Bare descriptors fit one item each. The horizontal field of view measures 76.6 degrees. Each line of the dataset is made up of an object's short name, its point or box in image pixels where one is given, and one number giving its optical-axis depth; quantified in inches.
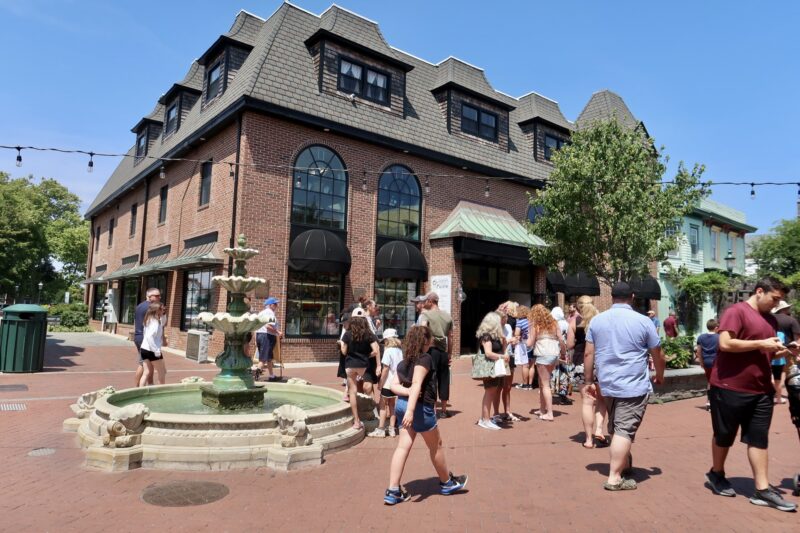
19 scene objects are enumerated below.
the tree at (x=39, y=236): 1524.4
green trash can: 431.5
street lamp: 1074.9
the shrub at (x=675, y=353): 439.8
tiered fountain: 198.1
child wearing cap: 257.1
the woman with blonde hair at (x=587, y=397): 243.4
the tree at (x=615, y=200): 465.1
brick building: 568.4
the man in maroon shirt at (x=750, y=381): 165.5
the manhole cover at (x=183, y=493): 165.8
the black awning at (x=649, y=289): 900.0
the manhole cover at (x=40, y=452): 213.2
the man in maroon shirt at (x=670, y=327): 676.4
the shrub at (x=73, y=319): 1079.0
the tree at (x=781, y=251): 1307.8
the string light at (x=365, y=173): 439.1
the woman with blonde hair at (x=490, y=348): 269.0
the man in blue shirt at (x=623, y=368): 179.3
